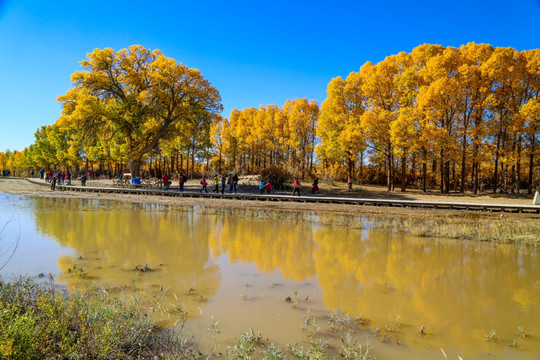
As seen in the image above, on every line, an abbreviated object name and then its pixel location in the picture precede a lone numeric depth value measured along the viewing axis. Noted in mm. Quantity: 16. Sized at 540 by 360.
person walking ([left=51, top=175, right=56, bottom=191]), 29806
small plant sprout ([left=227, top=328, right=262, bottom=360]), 3370
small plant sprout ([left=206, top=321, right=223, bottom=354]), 3905
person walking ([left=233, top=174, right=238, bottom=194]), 26791
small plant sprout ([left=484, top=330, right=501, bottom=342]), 4195
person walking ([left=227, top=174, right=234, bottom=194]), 27059
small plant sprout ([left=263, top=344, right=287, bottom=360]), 3324
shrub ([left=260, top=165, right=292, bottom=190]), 30031
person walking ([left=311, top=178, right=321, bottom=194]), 28266
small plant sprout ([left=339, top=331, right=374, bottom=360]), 3531
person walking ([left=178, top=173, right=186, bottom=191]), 27753
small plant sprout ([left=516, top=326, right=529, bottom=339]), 4266
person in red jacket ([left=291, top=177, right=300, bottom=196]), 24339
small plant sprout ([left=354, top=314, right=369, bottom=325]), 4574
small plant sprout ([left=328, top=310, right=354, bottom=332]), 4371
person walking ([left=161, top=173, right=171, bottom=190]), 29450
